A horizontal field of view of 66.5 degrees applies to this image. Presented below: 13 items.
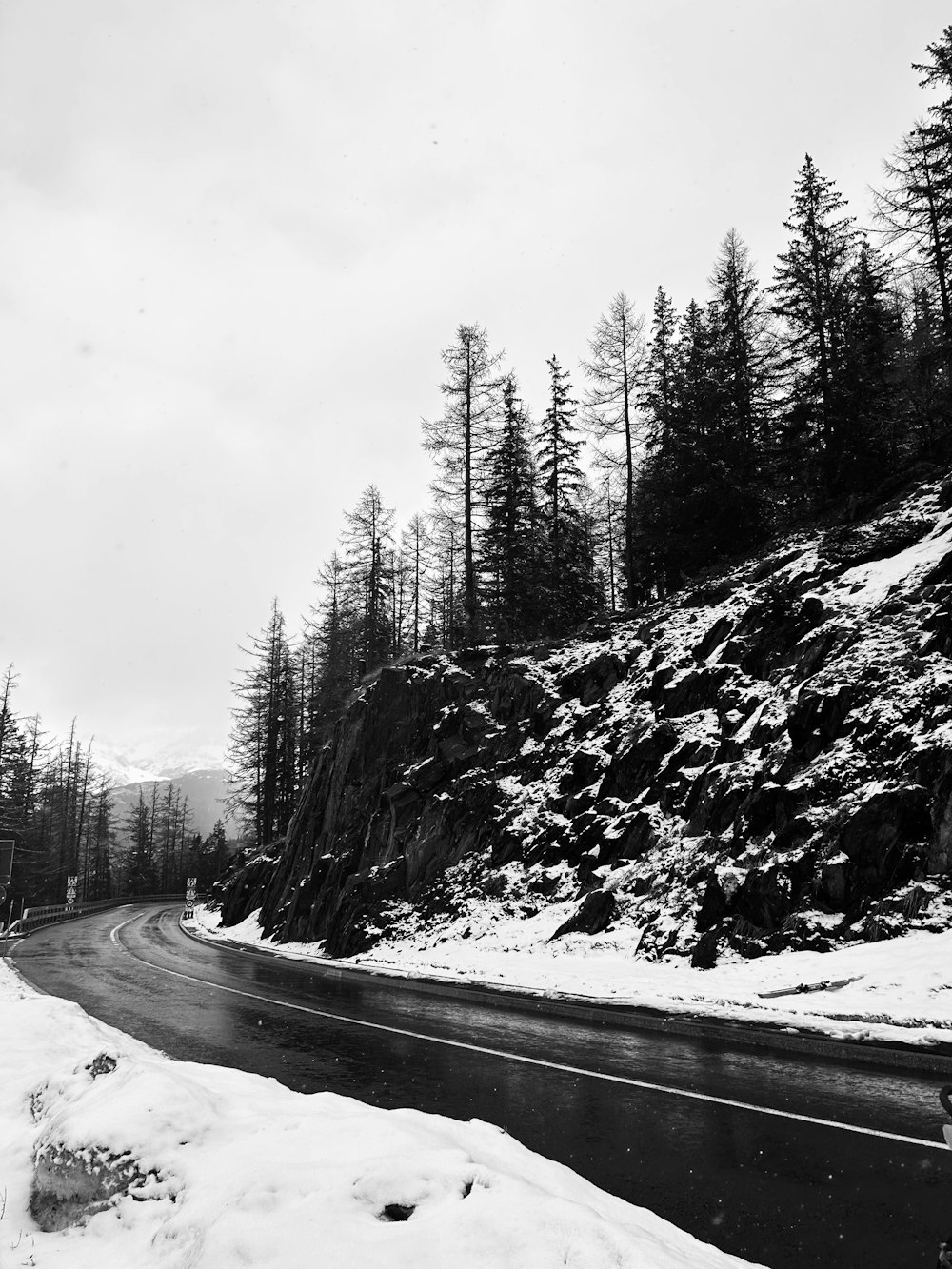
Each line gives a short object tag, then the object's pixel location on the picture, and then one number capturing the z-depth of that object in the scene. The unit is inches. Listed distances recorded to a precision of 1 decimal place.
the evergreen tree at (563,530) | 1175.6
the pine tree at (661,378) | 1071.6
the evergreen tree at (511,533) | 1192.2
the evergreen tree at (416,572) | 2179.8
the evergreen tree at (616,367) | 1197.7
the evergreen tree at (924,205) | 834.8
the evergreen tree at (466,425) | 1214.9
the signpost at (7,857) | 809.7
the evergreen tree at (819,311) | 910.4
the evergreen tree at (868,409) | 875.4
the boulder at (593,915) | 618.8
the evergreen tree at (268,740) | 1941.4
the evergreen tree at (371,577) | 1567.4
